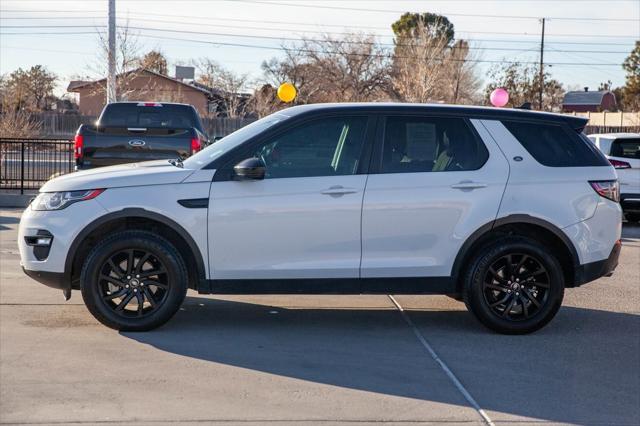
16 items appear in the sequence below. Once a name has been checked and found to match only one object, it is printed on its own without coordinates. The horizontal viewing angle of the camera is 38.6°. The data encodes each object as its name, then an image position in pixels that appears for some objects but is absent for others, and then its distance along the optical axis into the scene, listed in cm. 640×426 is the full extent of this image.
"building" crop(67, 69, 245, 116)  4897
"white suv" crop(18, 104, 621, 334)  725
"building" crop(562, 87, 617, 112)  7731
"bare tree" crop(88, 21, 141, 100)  3969
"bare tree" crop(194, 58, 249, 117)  5456
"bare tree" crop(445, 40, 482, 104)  5625
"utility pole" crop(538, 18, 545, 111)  5164
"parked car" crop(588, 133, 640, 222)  1658
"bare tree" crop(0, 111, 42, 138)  2768
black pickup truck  1321
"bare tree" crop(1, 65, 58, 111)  4875
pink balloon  2043
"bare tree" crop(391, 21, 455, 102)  4930
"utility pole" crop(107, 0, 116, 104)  2903
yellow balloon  2234
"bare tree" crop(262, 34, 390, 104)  5644
